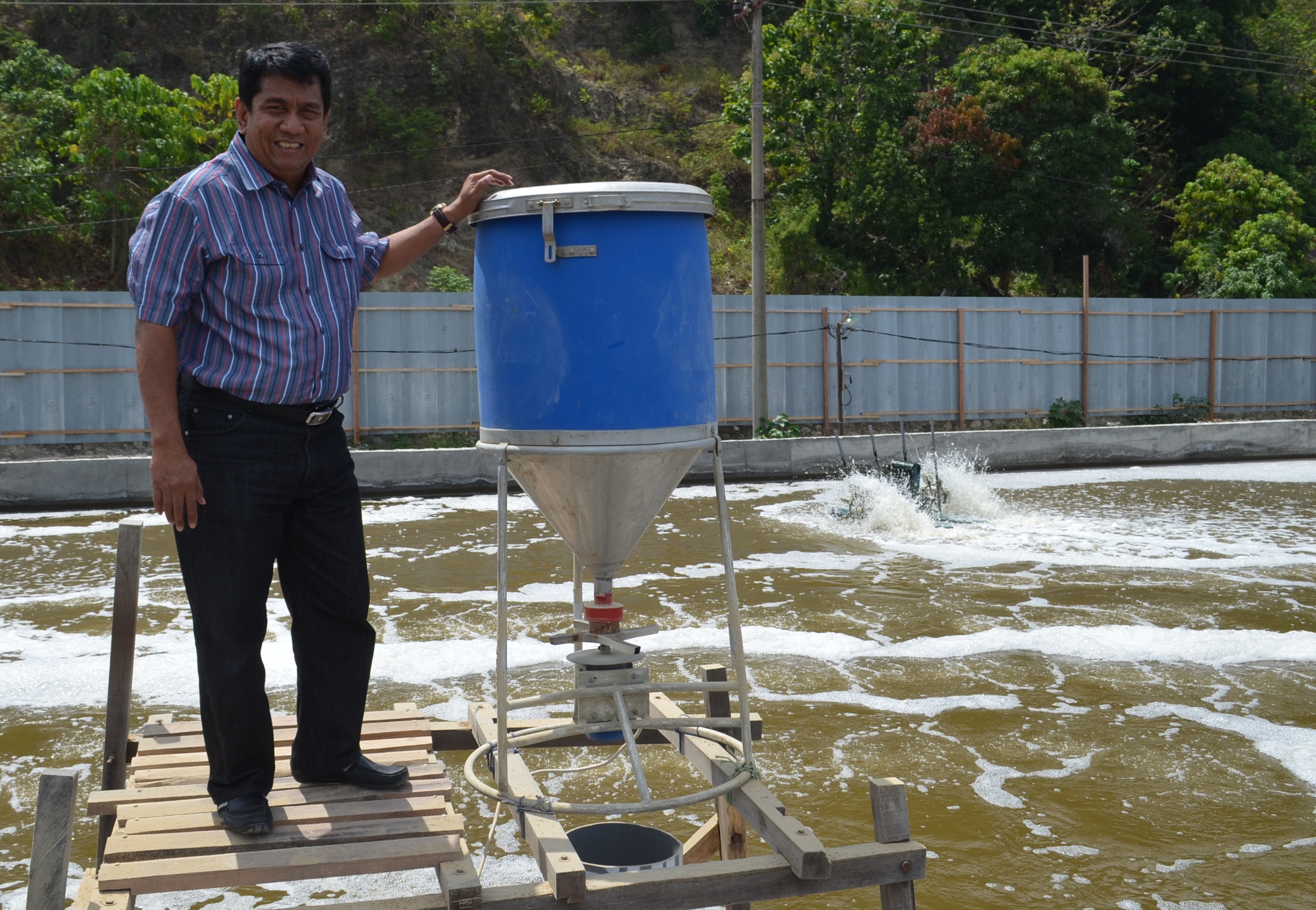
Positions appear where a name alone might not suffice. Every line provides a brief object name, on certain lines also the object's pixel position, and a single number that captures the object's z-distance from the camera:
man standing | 2.47
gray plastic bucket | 3.23
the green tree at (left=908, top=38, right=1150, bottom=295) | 23.33
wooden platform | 2.38
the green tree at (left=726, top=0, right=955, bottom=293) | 23.08
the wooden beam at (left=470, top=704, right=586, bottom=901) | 2.31
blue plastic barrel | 2.73
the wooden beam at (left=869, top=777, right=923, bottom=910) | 2.49
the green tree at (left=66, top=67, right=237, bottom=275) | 17.19
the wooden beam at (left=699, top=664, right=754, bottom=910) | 3.33
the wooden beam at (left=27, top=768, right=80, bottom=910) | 2.17
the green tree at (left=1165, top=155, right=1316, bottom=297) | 21.47
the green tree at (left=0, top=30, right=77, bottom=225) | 17.48
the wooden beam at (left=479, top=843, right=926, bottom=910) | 2.37
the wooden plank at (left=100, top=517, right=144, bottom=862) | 3.21
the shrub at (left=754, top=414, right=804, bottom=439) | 15.97
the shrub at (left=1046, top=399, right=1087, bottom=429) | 17.75
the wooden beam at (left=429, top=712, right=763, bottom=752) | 3.31
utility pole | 15.77
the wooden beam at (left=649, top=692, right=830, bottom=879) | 2.39
